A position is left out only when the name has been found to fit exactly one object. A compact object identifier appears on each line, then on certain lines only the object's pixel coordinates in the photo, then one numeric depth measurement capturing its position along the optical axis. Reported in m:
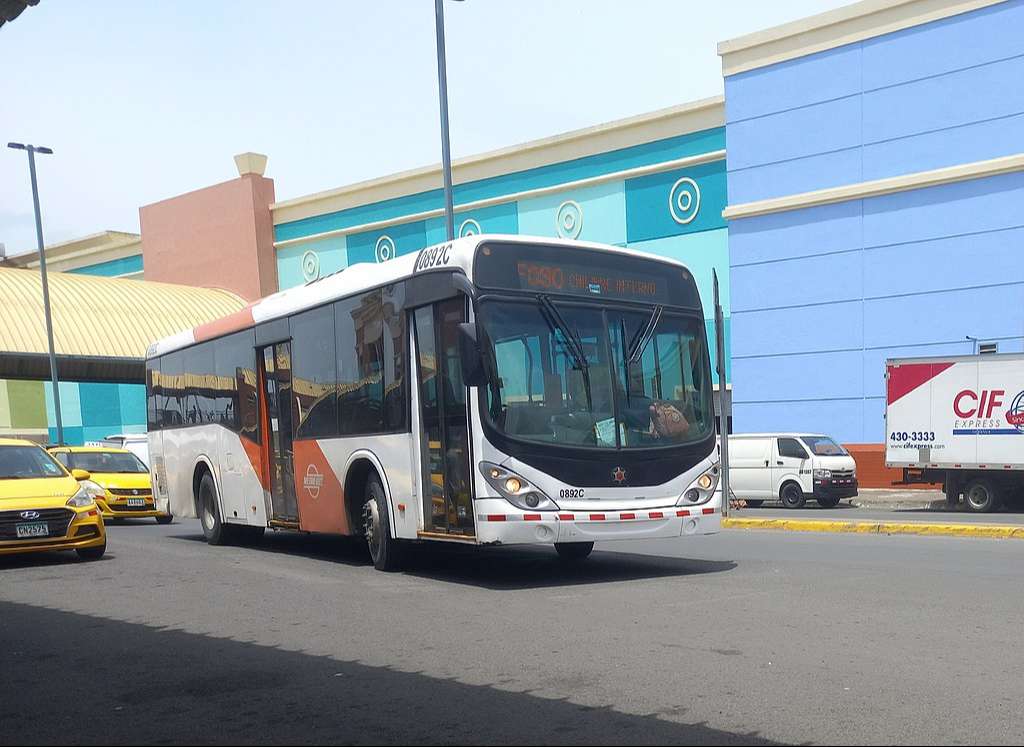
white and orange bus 10.77
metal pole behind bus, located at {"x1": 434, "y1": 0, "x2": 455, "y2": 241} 20.86
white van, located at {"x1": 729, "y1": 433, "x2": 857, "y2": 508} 25.50
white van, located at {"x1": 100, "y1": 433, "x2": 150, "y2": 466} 33.16
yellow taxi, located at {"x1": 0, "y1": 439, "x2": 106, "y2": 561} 13.38
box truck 22.70
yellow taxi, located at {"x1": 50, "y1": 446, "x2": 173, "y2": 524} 22.56
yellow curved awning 40.91
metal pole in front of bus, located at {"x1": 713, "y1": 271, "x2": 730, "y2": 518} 19.38
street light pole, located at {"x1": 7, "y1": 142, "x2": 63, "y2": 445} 36.69
